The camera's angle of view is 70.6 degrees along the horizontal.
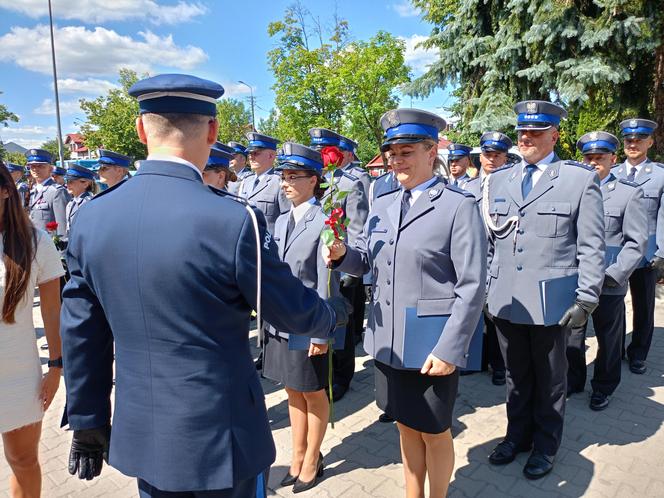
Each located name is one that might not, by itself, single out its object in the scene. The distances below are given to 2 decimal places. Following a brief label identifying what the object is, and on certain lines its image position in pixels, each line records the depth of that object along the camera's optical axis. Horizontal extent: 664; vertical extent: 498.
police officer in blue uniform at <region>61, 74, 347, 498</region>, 1.42
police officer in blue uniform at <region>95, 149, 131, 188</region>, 5.66
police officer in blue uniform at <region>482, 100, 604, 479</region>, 2.93
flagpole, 19.44
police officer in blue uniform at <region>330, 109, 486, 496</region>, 2.29
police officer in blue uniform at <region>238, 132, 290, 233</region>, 5.85
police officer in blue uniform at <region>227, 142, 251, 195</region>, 8.55
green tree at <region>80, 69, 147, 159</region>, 30.31
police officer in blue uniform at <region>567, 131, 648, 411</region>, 3.97
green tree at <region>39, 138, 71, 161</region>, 61.91
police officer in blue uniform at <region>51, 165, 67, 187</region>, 9.89
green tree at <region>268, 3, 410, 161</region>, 20.47
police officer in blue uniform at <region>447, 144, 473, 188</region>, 6.45
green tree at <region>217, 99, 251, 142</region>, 48.00
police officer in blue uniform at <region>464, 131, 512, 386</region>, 4.78
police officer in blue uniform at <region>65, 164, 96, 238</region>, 6.32
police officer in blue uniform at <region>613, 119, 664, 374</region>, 4.85
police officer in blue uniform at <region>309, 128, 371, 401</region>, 4.39
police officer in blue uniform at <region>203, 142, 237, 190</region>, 4.23
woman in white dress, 2.22
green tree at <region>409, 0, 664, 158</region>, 8.23
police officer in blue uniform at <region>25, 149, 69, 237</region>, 7.28
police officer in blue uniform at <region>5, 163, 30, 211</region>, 9.07
